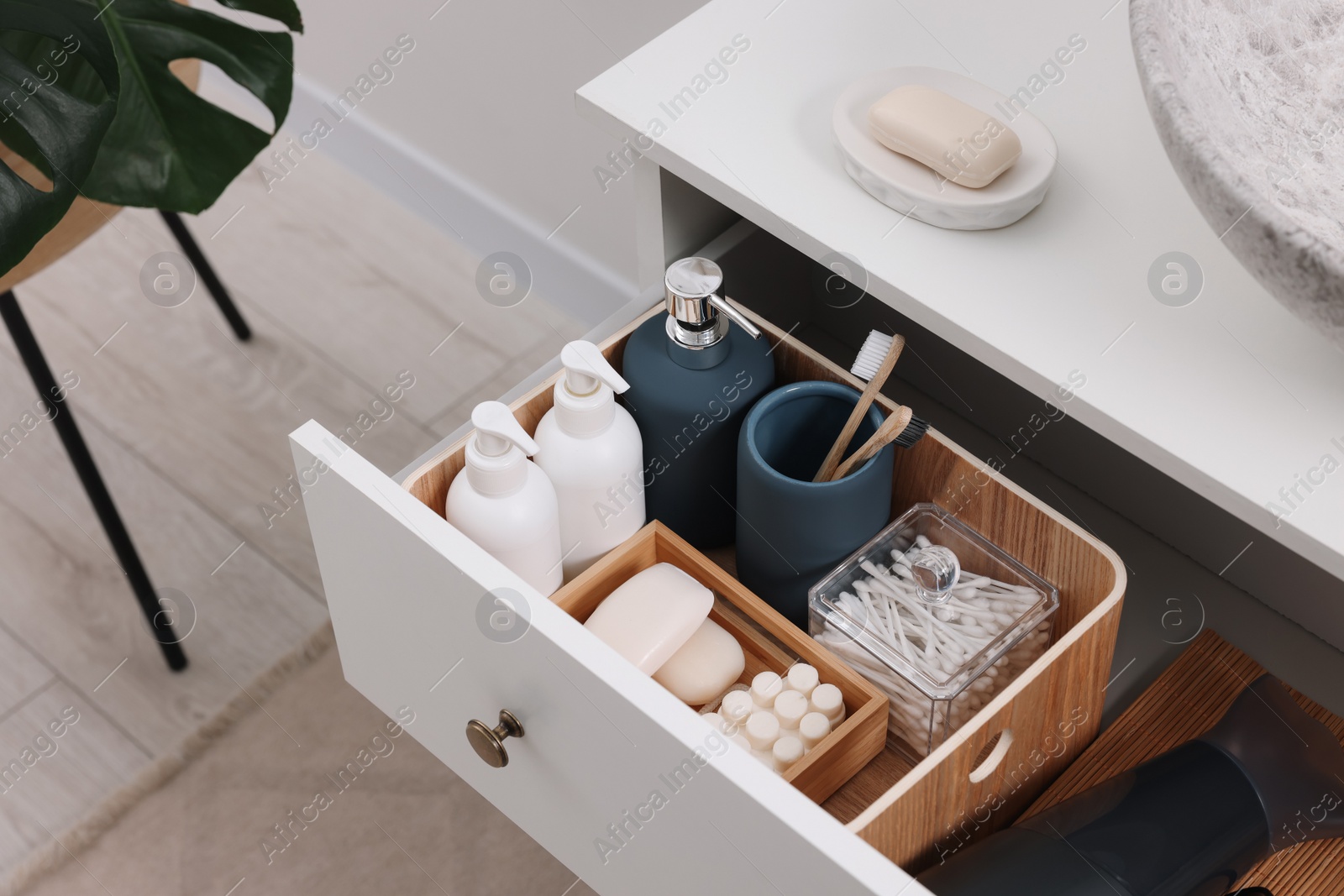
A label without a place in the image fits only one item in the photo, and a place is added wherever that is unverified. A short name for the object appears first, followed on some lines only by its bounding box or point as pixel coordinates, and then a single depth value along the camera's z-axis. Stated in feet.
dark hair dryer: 4.40
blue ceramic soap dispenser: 4.64
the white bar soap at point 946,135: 4.48
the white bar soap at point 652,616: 4.60
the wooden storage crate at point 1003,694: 4.34
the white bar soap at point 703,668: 4.70
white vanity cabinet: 4.24
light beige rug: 6.16
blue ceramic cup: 4.58
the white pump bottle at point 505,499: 4.51
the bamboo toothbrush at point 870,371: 4.56
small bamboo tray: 4.54
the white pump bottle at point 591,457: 4.59
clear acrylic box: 4.54
